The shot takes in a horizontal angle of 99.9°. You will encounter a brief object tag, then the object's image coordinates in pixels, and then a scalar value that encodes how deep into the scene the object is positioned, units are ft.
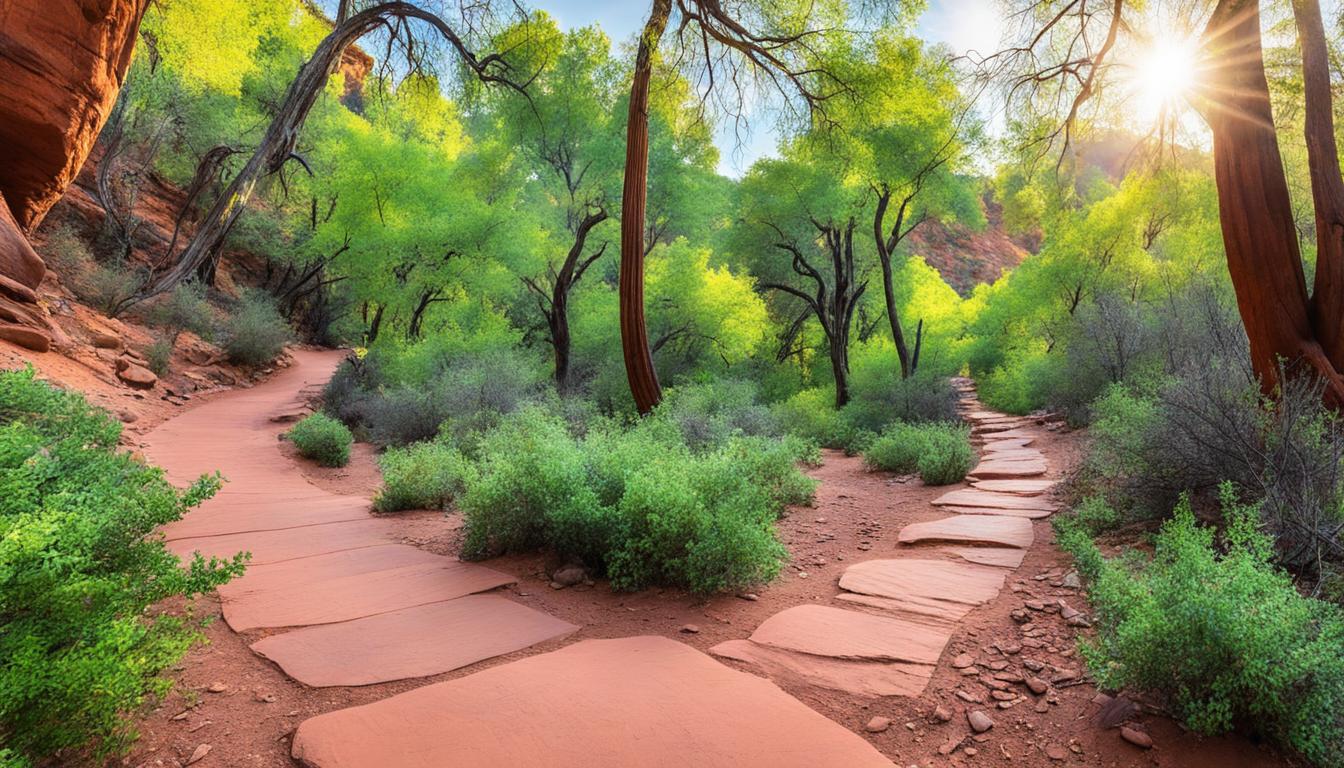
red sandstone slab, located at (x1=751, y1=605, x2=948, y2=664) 8.12
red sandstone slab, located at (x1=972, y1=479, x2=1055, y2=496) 17.63
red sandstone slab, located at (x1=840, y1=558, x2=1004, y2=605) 10.36
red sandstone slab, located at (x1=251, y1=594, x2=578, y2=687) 7.07
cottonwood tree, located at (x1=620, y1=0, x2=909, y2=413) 22.52
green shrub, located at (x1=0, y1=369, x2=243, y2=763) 4.50
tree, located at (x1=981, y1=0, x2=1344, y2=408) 13.43
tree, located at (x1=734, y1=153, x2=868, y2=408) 44.55
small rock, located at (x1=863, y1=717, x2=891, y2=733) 6.44
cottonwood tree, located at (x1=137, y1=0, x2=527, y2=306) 21.95
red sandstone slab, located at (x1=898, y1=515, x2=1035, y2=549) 13.26
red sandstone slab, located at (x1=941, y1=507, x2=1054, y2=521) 14.94
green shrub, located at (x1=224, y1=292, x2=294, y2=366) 46.85
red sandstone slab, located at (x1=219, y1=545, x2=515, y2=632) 8.75
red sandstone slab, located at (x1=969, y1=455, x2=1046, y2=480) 20.07
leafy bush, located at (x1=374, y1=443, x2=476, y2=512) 16.14
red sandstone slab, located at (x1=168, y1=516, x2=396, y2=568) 11.34
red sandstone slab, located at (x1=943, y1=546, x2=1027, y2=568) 11.87
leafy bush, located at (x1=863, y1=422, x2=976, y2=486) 20.59
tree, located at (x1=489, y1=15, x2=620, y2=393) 40.22
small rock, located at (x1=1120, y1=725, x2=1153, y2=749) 5.81
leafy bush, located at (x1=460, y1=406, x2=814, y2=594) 10.02
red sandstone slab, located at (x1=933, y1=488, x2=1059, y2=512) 16.05
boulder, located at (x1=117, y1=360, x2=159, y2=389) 29.32
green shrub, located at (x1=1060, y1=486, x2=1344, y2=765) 5.32
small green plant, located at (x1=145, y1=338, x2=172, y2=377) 34.37
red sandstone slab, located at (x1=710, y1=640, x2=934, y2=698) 7.25
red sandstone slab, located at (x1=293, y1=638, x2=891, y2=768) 5.47
